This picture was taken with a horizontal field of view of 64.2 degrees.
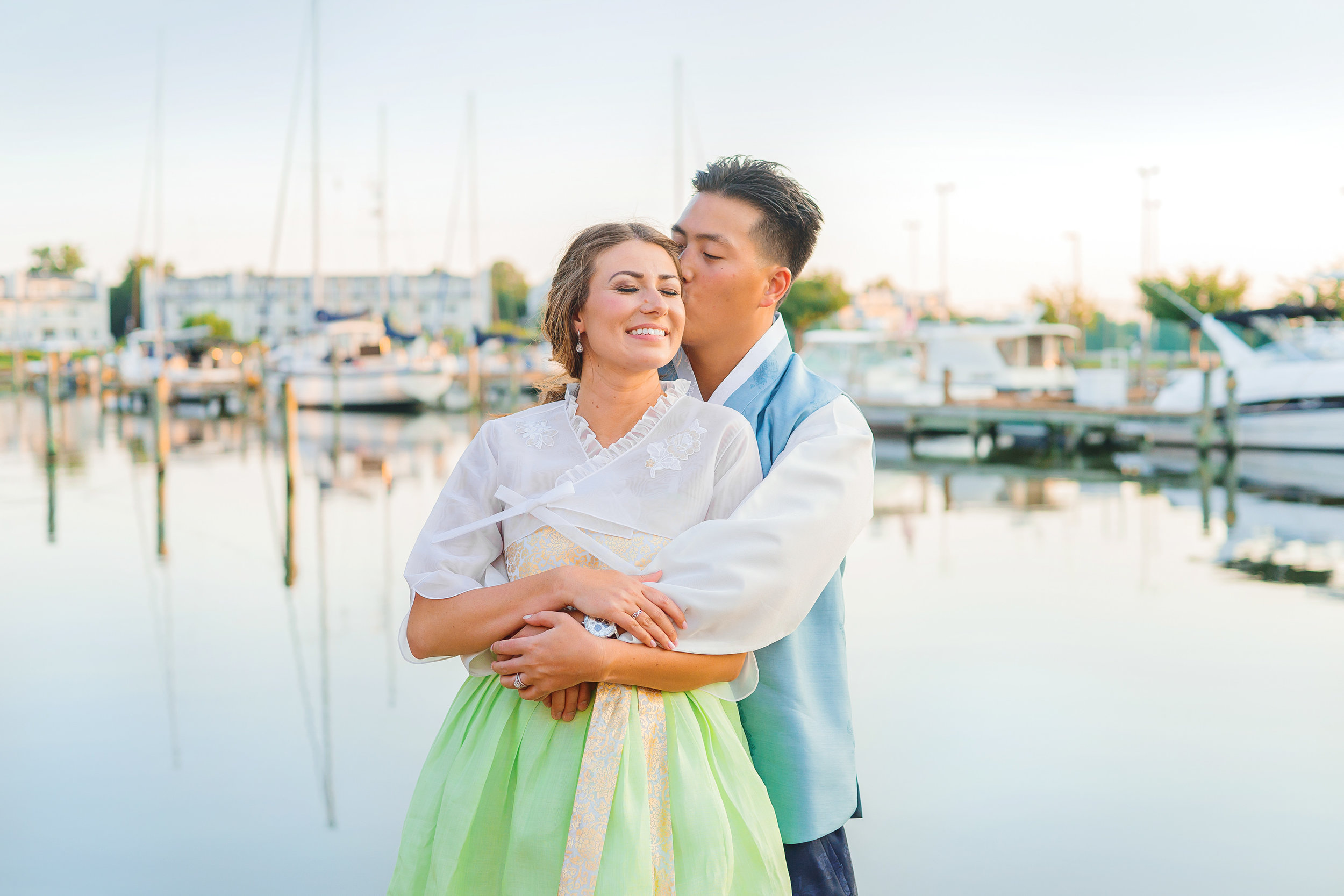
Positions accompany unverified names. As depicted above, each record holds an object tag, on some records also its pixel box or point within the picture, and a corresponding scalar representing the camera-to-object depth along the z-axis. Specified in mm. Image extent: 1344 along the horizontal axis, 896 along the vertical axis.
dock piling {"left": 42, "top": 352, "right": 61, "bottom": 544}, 11383
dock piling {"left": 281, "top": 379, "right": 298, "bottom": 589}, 9344
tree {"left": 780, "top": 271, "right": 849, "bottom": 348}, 61656
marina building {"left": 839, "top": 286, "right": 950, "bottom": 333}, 38219
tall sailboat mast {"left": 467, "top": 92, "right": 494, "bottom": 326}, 36312
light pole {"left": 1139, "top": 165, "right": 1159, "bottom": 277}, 45344
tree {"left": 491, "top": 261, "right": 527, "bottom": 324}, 81812
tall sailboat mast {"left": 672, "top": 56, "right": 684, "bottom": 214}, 30406
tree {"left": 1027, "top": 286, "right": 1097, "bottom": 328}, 53281
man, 1909
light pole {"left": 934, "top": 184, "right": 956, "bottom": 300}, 46156
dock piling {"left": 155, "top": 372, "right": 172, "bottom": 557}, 10895
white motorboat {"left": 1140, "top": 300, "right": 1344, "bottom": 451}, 19625
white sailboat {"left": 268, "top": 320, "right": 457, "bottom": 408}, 31625
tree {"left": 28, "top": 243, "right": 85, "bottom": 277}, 90875
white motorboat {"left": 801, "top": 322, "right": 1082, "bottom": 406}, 27844
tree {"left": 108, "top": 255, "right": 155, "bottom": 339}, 85619
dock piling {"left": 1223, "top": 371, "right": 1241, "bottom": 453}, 20000
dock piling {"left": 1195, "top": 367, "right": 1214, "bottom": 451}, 19969
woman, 1871
